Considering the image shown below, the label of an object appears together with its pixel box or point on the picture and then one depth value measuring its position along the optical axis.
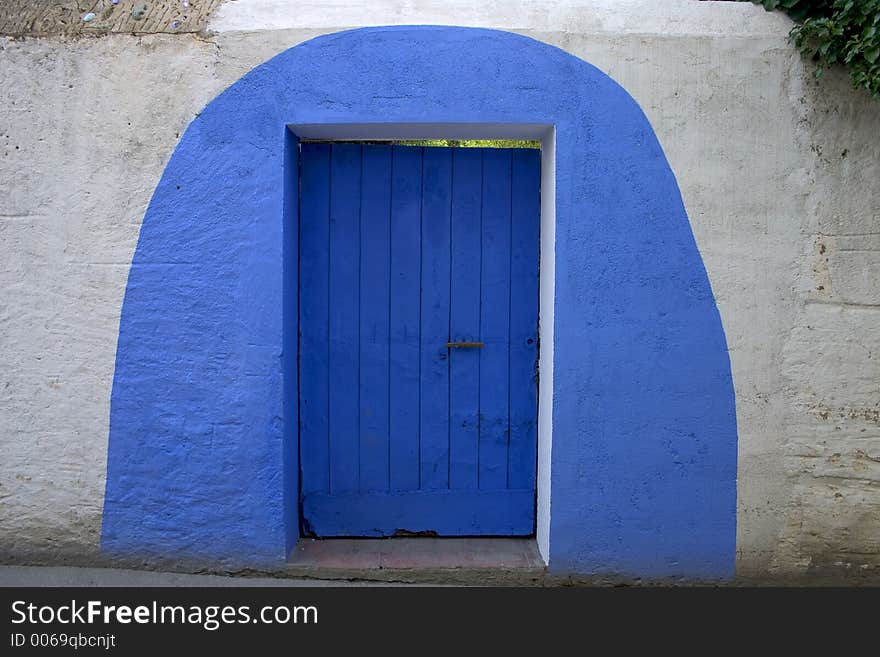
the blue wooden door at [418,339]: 3.85
